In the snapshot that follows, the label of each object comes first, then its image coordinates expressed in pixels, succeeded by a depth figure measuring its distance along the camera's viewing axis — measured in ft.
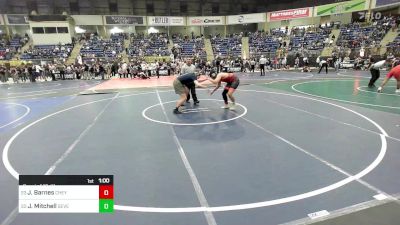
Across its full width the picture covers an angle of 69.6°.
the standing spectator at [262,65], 66.03
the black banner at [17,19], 114.73
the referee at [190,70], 31.35
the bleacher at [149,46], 105.56
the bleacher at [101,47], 102.58
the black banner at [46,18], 106.22
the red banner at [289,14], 111.86
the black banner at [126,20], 121.60
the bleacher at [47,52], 95.20
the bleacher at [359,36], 87.76
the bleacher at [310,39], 97.58
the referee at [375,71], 39.58
